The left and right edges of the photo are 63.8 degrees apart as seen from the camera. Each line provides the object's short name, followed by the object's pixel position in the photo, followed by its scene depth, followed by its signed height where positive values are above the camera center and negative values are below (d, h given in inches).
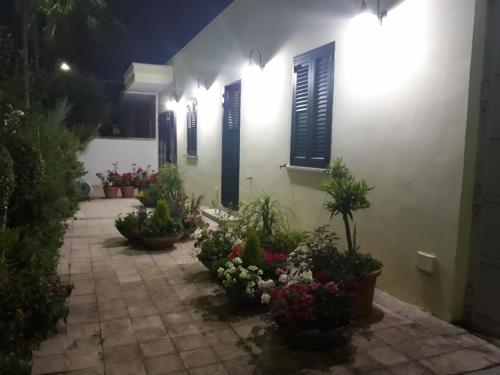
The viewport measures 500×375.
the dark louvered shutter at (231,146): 289.9 +4.4
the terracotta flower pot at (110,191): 435.8 -45.6
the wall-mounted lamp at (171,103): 447.5 +53.7
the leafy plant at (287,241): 163.0 -35.8
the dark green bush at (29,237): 98.7 -32.2
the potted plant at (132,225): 223.1 -42.5
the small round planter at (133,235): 221.6 -47.5
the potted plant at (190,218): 237.8 -40.0
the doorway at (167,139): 464.4 +14.6
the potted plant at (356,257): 130.4 -34.0
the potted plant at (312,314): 108.7 -44.0
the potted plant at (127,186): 440.5 -40.3
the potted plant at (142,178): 444.5 -31.7
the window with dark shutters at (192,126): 379.2 +23.8
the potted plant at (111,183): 436.8 -37.6
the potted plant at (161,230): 213.0 -42.5
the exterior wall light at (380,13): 148.6 +53.1
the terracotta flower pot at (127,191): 439.8 -45.5
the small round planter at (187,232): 236.5 -48.2
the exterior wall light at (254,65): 247.6 +55.4
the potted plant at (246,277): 133.0 -41.8
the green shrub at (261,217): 180.7 -29.6
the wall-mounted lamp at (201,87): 349.4 +57.0
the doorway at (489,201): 118.2 -13.0
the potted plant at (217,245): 165.6 -39.4
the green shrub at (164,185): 335.7 -29.7
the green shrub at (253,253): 143.5 -36.3
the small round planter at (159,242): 211.9 -48.8
